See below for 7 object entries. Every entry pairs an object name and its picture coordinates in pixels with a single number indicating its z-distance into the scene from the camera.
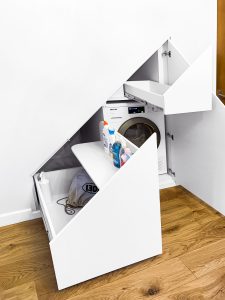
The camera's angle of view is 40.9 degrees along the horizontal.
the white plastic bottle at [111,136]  2.27
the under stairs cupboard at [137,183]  1.80
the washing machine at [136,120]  2.79
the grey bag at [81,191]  2.64
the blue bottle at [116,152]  2.12
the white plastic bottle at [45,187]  2.56
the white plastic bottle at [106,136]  2.37
